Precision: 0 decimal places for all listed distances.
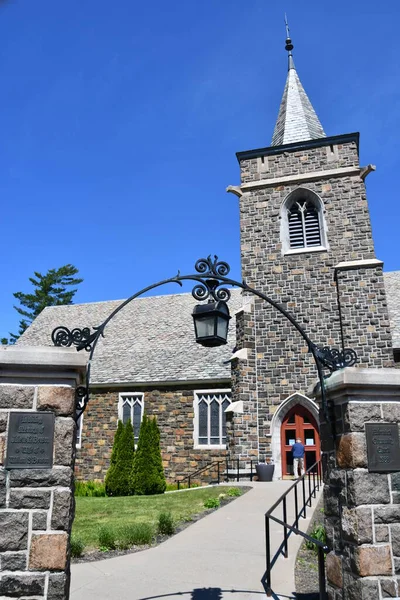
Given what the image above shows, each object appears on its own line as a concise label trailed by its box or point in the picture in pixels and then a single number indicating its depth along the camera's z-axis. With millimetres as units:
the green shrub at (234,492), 12266
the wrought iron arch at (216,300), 4359
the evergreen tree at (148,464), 15656
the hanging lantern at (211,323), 5027
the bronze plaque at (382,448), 4484
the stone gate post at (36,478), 3824
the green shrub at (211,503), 11020
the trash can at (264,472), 14172
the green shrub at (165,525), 8555
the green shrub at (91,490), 16391
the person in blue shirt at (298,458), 14258
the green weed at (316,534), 7301
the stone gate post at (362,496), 4320
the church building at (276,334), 15023
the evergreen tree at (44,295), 46438
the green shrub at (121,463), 15820
